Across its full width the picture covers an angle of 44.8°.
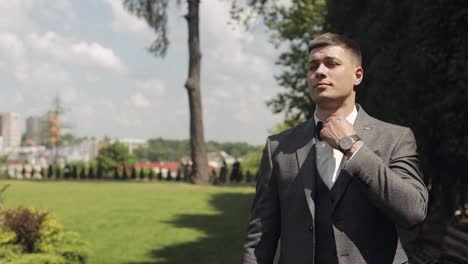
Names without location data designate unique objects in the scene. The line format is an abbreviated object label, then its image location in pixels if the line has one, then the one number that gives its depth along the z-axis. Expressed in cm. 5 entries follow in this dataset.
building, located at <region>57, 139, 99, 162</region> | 16206
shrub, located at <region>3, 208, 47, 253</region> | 838
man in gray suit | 262
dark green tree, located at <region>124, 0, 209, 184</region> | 3262
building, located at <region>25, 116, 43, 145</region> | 7794
